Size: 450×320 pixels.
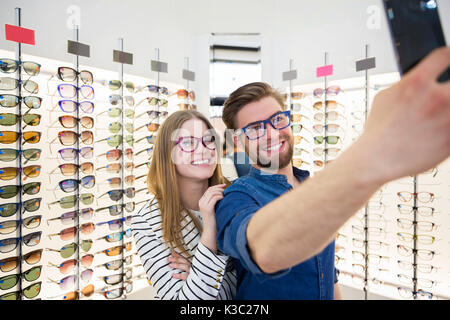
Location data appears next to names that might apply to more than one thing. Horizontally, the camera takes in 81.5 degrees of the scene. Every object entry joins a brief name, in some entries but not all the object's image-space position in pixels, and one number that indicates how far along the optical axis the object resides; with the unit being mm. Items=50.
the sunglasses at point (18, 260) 1939
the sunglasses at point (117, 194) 2652
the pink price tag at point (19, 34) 1917
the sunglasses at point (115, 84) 2652
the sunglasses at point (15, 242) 1953
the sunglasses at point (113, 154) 2644
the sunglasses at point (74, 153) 2354
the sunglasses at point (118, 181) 2676
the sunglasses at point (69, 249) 2301
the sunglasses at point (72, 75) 2293
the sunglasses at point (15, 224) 1965
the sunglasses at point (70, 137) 2342
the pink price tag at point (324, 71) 2979
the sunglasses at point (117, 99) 2684
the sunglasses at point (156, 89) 2953
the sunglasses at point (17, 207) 1956
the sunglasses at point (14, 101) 1941
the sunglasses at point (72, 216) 2316
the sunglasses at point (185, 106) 3247
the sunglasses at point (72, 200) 2305
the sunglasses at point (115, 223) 2645
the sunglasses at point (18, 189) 1956
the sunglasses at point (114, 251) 2611
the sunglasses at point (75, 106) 2340
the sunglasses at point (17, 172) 1945
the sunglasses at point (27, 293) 1952
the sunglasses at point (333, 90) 3068
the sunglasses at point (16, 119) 1956
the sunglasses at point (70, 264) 2283
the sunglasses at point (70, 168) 2328
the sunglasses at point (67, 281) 2258
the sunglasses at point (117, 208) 2668
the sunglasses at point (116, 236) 2648
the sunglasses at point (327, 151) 3034
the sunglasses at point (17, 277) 1932
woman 808
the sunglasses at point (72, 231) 2302
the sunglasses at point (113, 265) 2600
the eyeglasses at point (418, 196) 2577
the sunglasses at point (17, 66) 1922
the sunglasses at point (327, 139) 3045
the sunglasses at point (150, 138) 2972
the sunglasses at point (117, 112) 2668
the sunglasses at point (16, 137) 1951
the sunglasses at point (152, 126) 2971
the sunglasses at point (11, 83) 1950
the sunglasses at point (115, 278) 2574
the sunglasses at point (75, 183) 2311
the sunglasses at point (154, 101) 2946
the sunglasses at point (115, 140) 2658
